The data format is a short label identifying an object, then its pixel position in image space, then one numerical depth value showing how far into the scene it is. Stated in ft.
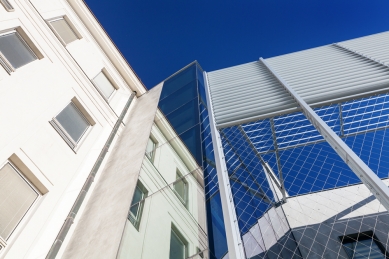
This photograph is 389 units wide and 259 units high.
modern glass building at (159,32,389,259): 16.08
